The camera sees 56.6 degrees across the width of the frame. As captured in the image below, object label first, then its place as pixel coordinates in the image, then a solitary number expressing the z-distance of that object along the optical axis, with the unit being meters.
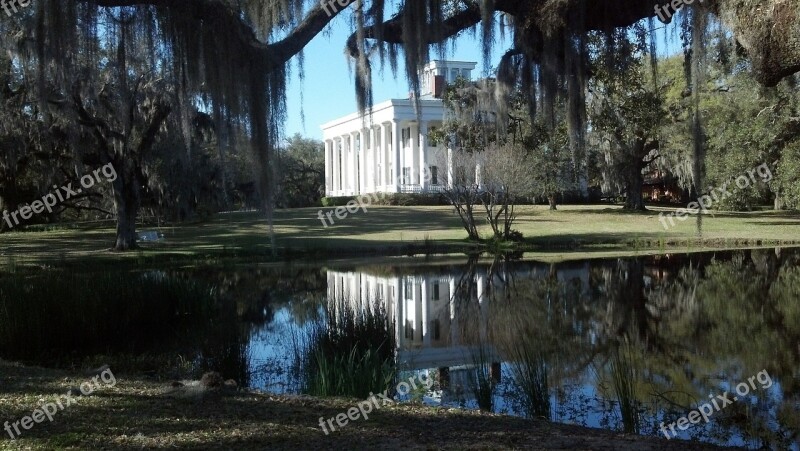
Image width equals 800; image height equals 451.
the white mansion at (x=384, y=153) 49.09
